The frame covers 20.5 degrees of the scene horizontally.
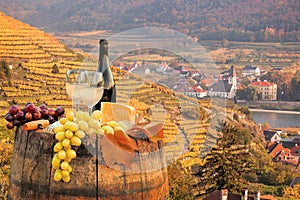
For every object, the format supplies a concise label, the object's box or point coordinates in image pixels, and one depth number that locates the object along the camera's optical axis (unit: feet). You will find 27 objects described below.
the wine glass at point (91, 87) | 10.09
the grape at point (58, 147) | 9.56
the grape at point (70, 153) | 9.54
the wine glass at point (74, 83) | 10.09
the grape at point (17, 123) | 10.40
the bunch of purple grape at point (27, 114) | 10.40
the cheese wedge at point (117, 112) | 10.25
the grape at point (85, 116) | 9.71
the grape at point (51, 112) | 10.67
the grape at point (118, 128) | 9.72
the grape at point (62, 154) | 9.48
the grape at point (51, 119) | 10.57
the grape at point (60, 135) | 9.57
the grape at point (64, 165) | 9.49
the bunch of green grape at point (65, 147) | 9.53
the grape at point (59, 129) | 9.63
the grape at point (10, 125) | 10.47
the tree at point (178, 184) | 48.88
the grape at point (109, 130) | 9.65
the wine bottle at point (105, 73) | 10.94
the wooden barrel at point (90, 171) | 9.63
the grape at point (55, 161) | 9.54
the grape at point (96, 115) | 9.89
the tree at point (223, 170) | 56.90
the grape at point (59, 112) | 10.77
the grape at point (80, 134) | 9.58
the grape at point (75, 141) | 9.55
